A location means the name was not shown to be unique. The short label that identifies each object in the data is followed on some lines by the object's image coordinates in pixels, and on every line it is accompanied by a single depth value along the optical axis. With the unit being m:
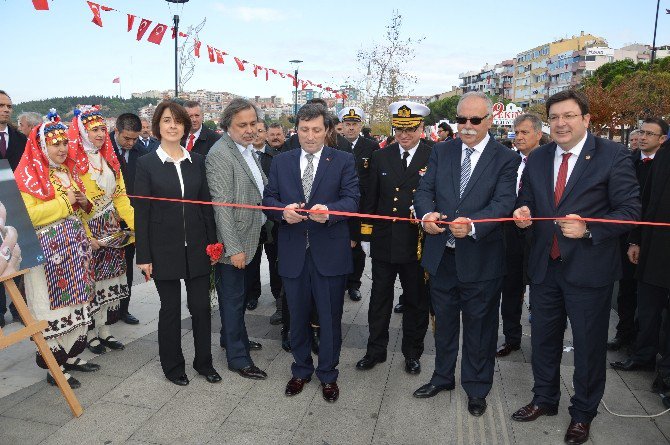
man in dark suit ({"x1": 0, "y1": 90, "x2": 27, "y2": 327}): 5.00
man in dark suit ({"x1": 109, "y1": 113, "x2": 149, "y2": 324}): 4.96
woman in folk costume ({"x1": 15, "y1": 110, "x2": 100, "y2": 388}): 3.45
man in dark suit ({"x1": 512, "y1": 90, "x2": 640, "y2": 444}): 2.85
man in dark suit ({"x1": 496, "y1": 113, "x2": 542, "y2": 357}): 4.29
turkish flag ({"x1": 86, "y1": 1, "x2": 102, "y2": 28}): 8.78
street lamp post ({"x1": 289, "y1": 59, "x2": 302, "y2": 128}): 19.36
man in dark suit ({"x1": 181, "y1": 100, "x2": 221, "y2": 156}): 5.40
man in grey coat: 3.69
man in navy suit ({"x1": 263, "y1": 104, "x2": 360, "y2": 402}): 3.44
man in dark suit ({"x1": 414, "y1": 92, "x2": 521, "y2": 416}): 3.18
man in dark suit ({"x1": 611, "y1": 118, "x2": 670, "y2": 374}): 3.51
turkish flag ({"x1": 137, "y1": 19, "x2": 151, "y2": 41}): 10.20
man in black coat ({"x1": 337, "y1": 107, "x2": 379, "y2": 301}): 5.95
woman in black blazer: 3.52
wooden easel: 3.03
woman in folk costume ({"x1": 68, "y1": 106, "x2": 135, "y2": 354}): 4.09
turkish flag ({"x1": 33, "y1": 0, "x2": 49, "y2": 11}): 6.47
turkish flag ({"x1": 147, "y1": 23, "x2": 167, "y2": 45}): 10.46
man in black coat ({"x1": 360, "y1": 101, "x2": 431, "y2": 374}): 3.80
